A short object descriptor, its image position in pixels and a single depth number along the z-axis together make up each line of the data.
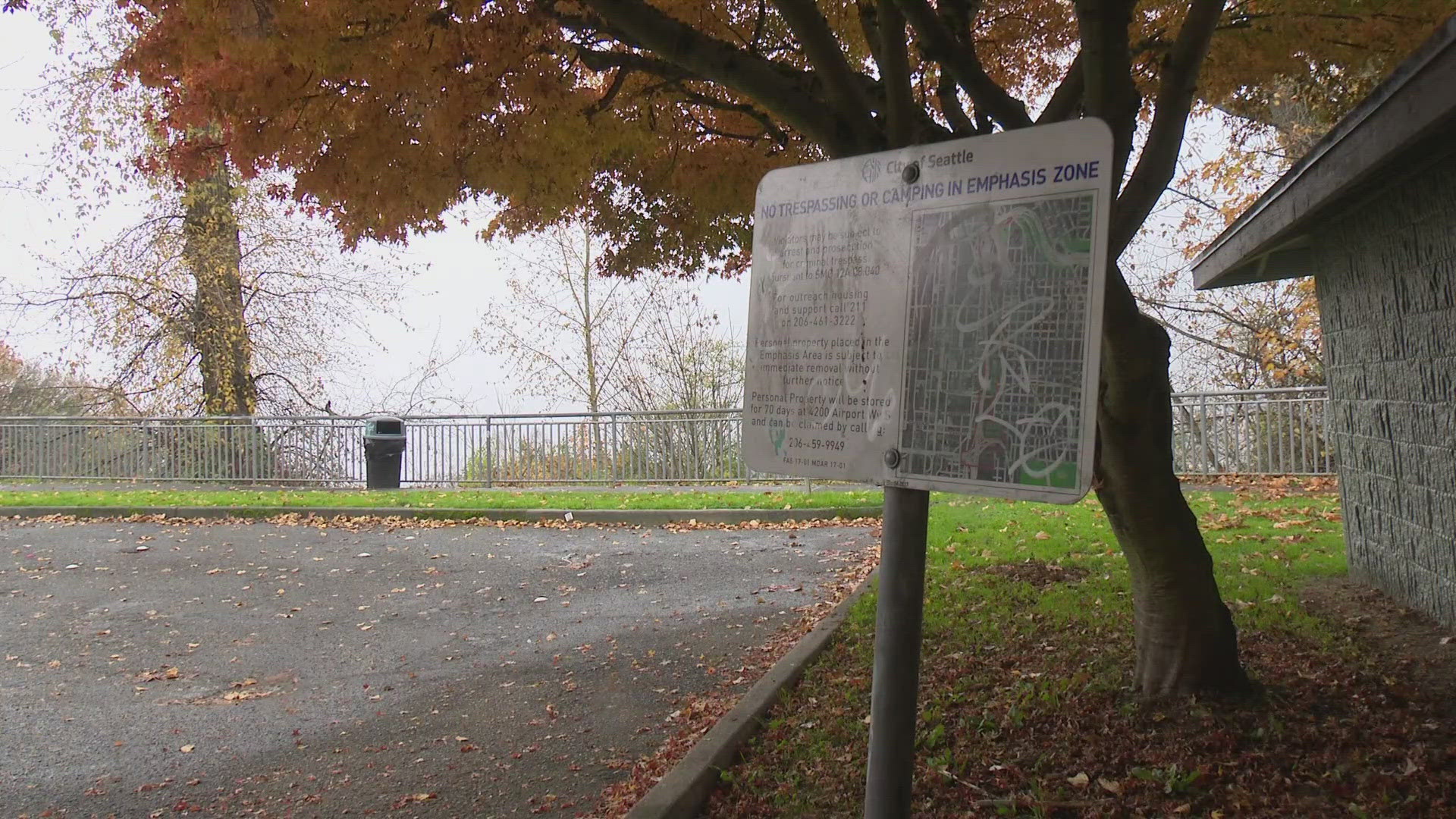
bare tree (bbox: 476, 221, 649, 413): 22.11
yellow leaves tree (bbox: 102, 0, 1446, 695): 4.29
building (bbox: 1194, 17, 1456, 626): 4.96
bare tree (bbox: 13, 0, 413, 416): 19.52
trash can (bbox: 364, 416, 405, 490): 17.09
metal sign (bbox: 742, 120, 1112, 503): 1.94
